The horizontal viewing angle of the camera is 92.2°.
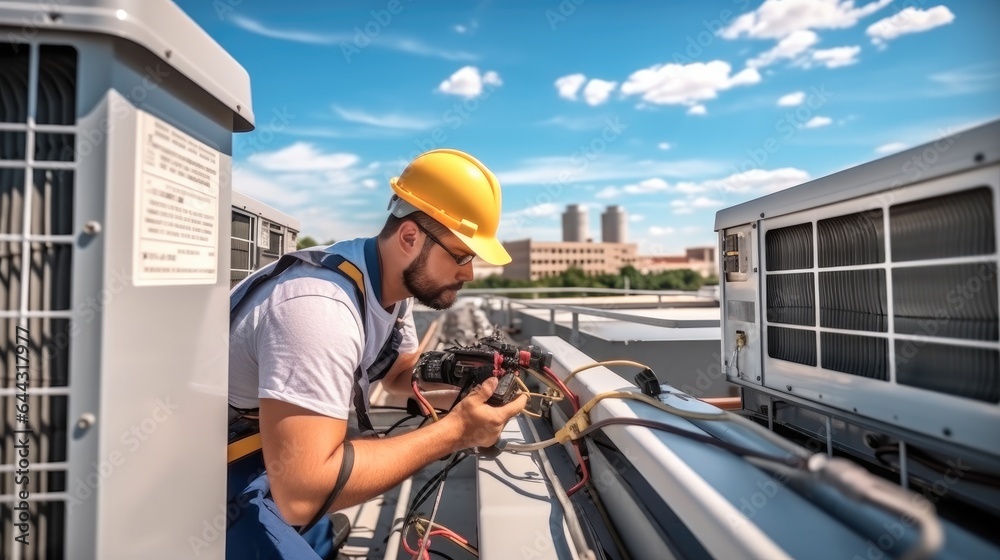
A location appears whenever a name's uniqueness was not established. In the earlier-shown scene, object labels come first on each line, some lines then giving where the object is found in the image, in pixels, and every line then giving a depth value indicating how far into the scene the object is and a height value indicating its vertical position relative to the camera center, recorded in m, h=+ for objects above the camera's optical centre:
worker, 1.19 -0.18
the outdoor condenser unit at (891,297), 0.78 -0.02
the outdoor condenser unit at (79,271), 0.68 +0.03
